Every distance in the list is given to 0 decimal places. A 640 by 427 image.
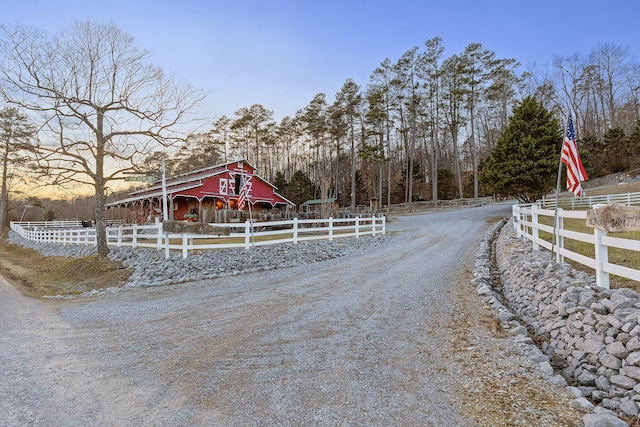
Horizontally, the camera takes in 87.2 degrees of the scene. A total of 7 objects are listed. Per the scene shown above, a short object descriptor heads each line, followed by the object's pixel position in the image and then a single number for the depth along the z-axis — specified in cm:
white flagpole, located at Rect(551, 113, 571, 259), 527
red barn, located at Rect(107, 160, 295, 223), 2198
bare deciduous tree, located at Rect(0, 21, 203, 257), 1068
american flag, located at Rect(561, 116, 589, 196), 559
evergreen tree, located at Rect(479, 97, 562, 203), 1933
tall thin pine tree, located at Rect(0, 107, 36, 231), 1051
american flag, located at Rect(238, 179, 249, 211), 1426
